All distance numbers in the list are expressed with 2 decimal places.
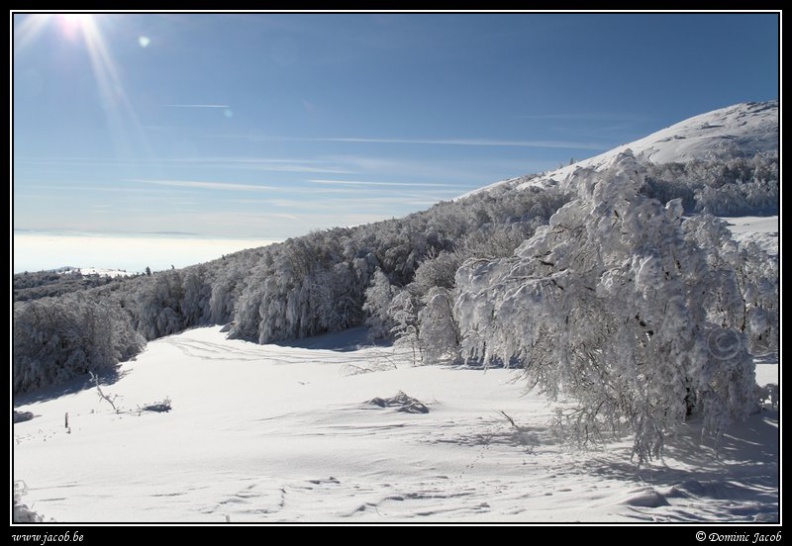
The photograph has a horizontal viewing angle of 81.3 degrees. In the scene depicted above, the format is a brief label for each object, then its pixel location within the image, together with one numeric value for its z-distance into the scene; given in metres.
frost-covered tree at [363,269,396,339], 31.75
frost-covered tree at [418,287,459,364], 20.89
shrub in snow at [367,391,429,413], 11.12
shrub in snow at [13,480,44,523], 4.76
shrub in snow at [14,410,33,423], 19.81
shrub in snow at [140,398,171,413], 16.09
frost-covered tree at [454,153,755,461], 7.38
